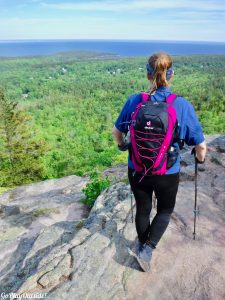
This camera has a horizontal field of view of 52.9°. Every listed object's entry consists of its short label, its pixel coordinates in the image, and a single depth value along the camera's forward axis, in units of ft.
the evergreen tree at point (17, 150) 56.56
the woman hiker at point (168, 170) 8.08
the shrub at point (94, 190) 21.99
